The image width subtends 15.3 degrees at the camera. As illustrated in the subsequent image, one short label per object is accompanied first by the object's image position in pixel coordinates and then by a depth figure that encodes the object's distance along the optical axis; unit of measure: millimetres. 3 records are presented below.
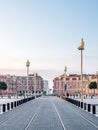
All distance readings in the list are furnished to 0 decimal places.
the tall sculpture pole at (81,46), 53475
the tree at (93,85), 186800
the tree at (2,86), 186625
